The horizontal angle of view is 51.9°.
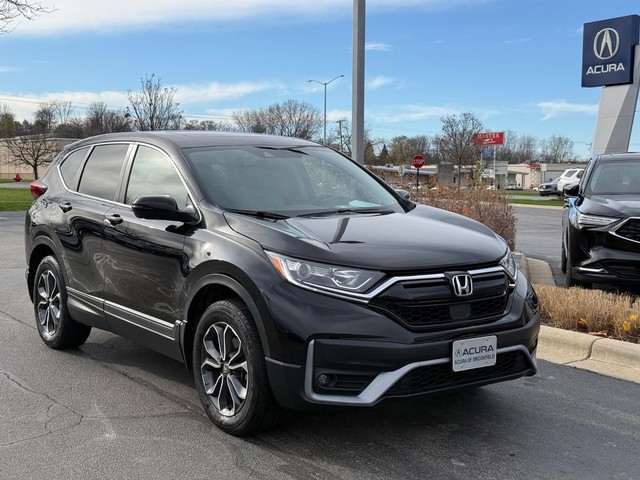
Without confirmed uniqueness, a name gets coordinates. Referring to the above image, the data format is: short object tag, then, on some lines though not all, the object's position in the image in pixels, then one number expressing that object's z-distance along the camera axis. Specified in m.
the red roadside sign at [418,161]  36.81
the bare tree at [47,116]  92.88
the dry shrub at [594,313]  5.63
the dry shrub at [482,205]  10.87
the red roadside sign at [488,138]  74.36
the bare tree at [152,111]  43.75
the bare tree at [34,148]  79.38
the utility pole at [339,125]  83.56
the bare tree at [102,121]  61.27
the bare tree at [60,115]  92.62
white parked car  41.15
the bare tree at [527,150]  149.00
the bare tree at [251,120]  83.04
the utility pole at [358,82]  11.03
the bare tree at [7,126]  87.89
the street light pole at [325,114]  62.91
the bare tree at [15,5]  18.12
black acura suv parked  7.04
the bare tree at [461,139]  74.56
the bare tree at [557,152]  147.38
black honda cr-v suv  3.35
